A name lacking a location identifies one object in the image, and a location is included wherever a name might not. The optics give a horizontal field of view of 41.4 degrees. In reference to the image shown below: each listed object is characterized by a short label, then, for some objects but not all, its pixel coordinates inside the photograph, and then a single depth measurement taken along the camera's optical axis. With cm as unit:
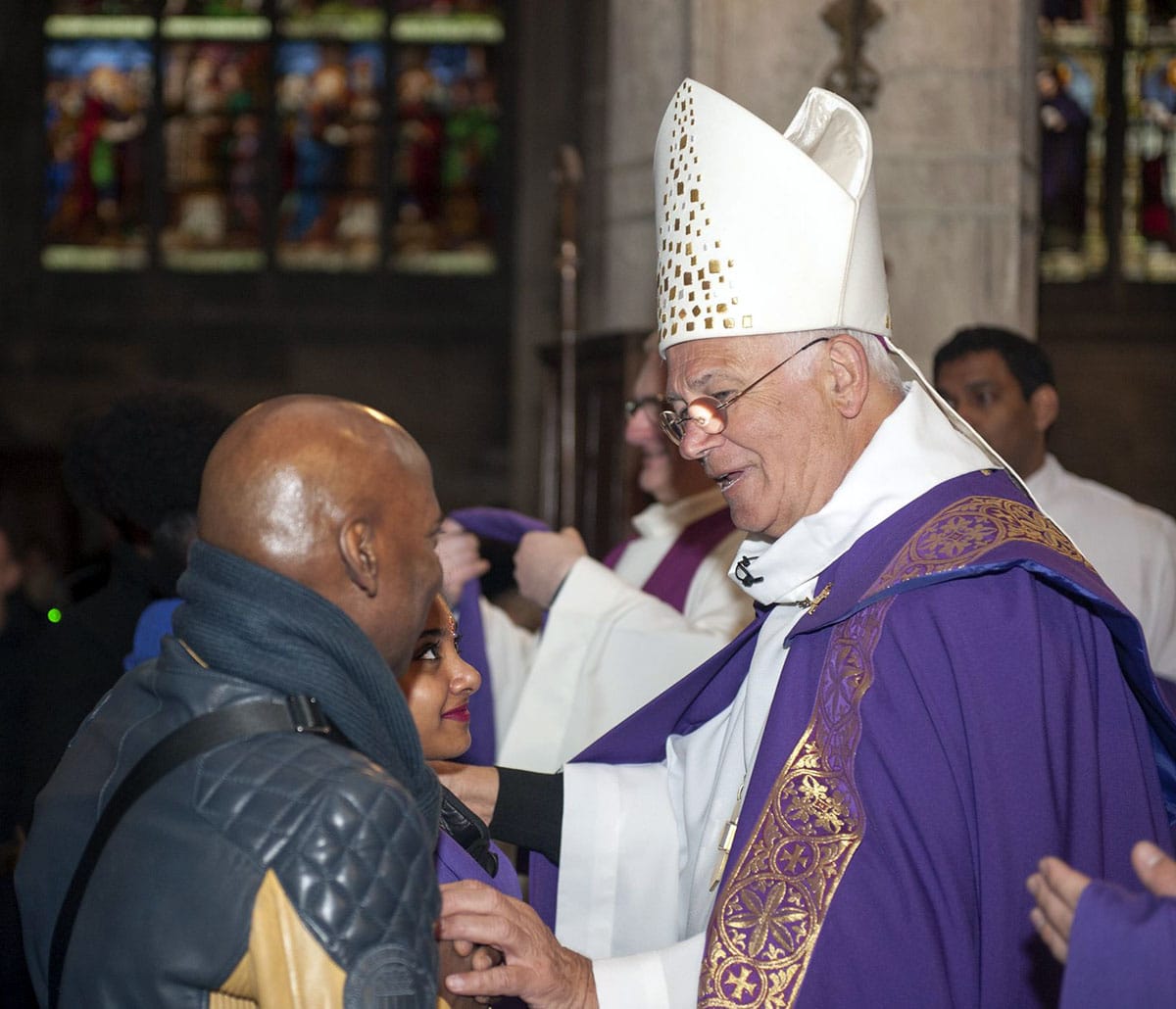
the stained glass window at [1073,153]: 1082
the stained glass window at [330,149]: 1155
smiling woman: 215
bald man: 140
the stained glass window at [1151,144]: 1077
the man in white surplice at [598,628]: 382
